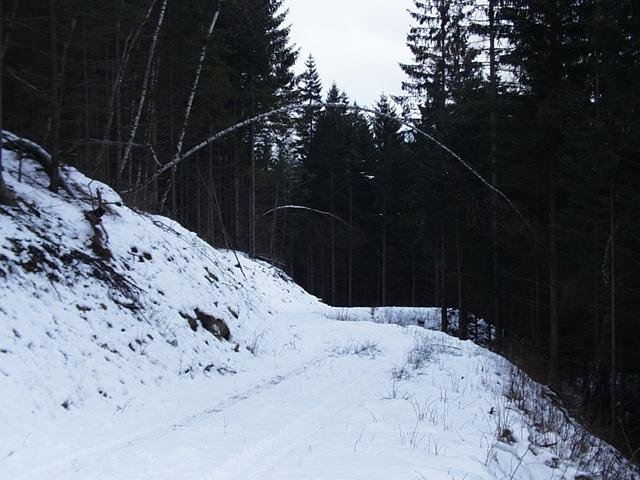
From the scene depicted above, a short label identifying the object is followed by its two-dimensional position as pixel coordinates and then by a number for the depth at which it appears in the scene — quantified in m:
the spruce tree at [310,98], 49.26
